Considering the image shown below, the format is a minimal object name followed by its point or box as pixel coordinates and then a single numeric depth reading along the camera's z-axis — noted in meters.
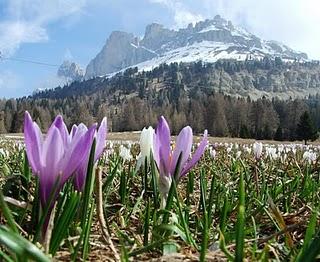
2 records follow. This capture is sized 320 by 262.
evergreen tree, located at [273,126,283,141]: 39.11
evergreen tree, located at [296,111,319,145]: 31.68
